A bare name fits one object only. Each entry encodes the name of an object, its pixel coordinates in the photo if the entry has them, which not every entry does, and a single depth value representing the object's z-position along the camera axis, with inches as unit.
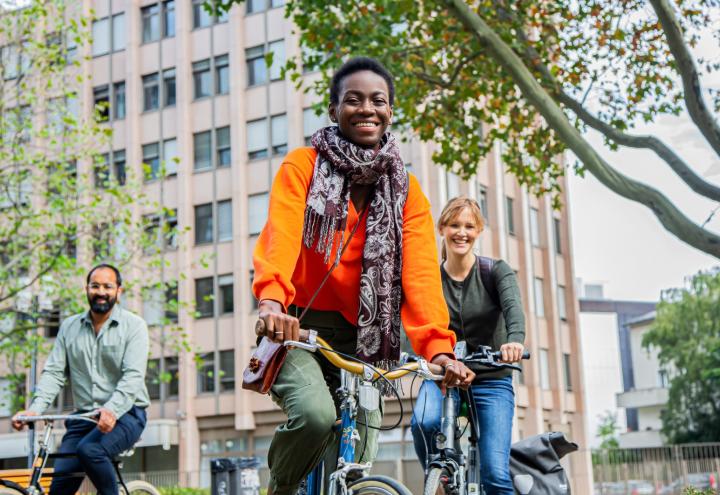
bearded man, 293.9
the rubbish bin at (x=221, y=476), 517.0
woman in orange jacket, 163.0
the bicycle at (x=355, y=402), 155.6
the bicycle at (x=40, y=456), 279.7
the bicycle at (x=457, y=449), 213.3
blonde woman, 240.5
